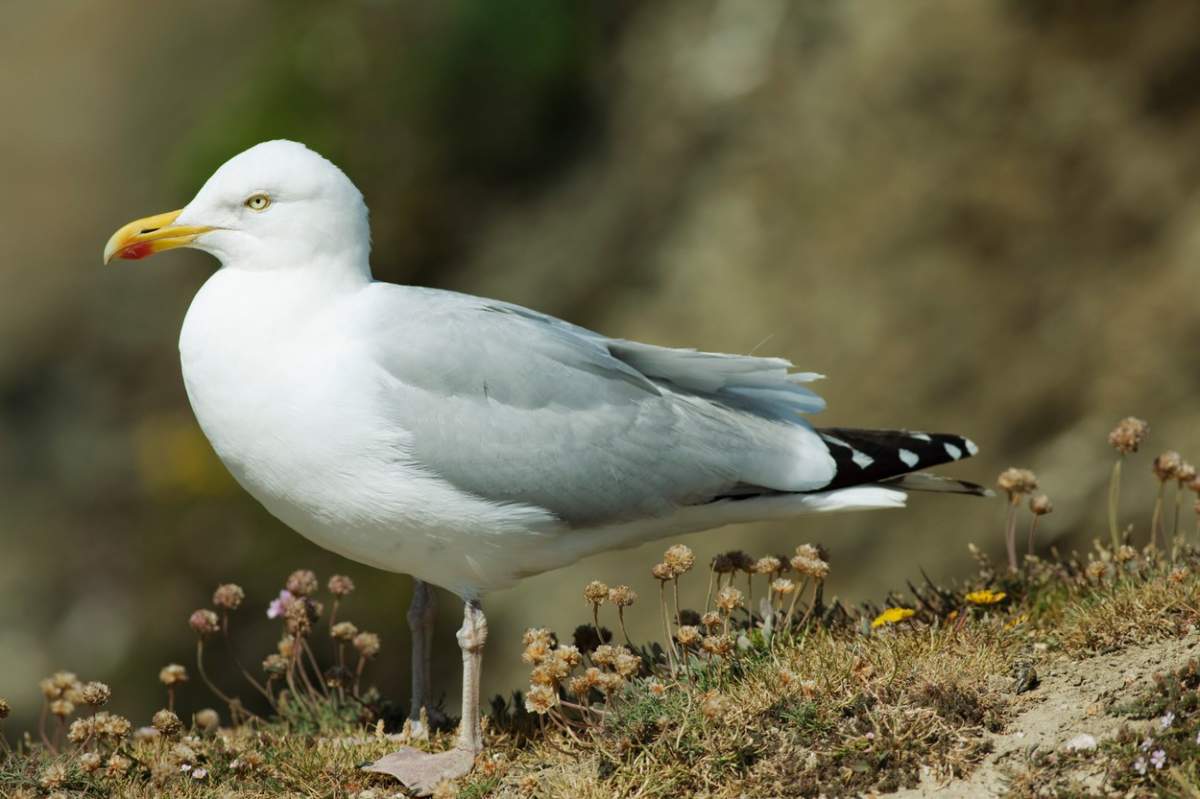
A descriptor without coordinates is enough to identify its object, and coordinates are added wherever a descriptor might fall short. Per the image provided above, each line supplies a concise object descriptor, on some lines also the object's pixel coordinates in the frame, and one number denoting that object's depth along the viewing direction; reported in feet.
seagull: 27.40
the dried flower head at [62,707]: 29.81
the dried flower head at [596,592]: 27.55
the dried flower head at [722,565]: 29.50
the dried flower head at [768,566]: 29.40
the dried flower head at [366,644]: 32.04
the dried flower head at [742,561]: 29.78
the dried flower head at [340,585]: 31.55
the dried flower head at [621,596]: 27.53
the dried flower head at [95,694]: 27.99
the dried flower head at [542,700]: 25.80
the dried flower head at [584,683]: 25.98
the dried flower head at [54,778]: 26.76
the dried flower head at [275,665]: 30.60
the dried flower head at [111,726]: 27.78
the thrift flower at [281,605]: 31.60
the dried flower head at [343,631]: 31.58
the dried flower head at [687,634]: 26.91
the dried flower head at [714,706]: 24.84
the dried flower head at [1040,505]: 30.83
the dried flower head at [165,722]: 28.48
